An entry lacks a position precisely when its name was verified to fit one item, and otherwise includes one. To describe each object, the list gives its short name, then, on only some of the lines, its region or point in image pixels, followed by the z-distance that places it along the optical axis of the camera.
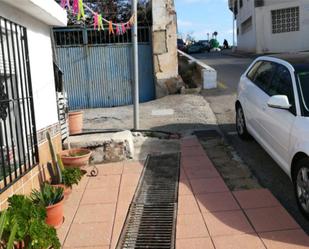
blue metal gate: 9.03
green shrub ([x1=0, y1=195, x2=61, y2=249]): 2.31
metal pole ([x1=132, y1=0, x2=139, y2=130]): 6.17
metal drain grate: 3.03
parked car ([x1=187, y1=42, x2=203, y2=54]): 31.02
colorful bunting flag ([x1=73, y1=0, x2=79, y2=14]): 5.19
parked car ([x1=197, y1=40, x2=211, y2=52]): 32.97
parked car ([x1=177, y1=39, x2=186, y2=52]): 28.72
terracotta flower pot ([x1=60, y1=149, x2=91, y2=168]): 4.44
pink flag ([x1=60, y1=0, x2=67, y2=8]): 5.30
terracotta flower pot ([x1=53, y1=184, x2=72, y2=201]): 3.76
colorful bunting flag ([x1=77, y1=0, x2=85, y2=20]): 5.14
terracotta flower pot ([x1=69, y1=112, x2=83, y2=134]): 6.07
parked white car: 3.20
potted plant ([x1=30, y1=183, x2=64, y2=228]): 3.20
